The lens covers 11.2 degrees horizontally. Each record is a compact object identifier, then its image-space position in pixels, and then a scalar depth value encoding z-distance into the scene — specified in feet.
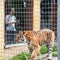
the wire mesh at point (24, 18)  27.07
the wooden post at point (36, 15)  27.85
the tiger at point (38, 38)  23.13
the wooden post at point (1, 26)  24.51
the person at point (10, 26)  27.23
